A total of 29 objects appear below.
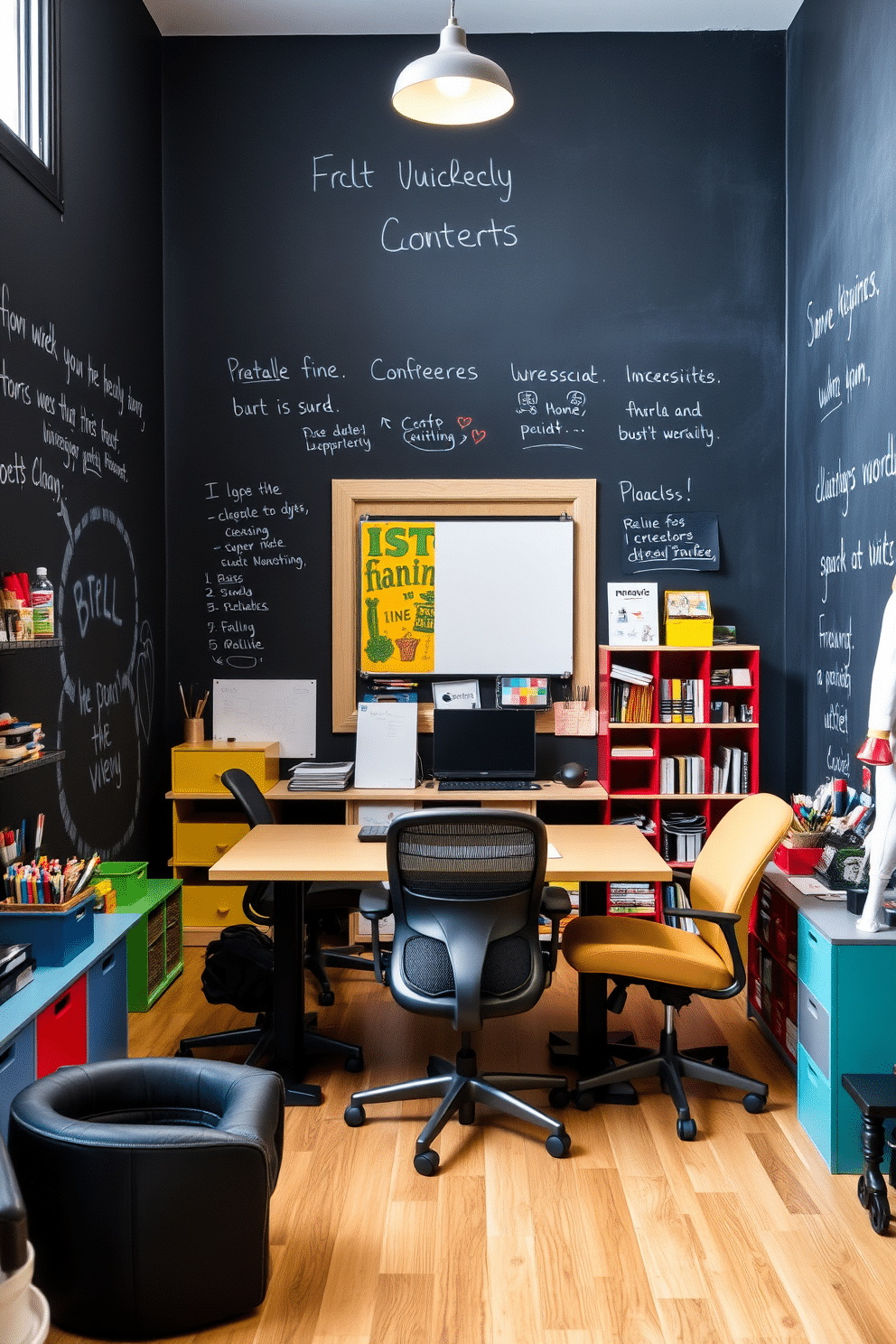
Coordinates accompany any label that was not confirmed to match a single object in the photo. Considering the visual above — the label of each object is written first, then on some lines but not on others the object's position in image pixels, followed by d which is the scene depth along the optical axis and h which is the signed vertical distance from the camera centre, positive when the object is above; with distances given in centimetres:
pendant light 306 +169
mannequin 281 -34
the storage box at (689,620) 494 +9
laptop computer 482 -50
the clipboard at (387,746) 486 -51
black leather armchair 207 -116
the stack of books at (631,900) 487 -122
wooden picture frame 515 +62
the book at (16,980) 262 -88
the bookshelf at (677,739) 487 -49
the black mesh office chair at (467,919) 282 -78
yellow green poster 515 +21
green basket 421 -100
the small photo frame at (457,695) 514 -28
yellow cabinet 479 -88
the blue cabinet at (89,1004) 247 -99
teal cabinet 279 -103
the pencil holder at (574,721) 513 -41
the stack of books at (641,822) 486 -86
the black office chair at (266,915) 350 -98
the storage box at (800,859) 348 -74
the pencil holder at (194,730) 502 -44
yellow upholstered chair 306 -96
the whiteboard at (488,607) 515 +15
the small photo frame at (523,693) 513 -27
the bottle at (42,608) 318 +9
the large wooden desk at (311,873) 321 -73
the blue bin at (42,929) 287 -81
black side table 251 -124
